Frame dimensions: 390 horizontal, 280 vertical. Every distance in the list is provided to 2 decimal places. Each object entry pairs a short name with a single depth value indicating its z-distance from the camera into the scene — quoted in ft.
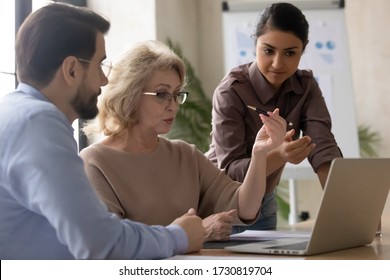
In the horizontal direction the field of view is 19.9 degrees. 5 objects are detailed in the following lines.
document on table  8.68
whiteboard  15.46
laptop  7.56
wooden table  7.61
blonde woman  8.79
